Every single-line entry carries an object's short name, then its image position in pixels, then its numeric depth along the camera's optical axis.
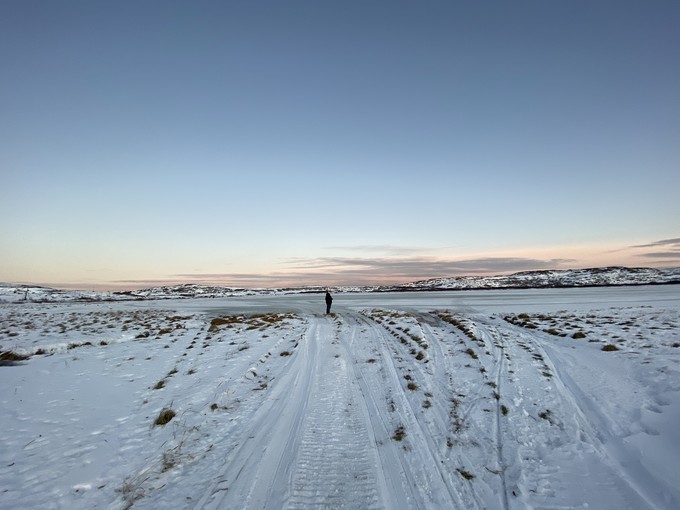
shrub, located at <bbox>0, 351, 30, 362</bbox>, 12.31
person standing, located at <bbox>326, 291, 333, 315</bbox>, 30.20
